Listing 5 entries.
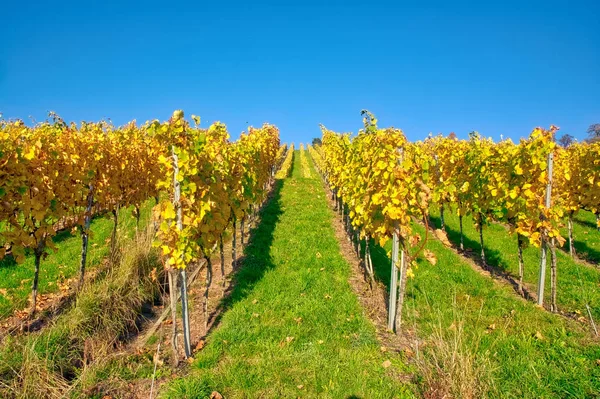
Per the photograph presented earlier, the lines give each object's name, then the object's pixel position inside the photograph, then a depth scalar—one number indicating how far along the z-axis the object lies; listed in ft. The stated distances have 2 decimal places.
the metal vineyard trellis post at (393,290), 19.21
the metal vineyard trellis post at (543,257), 21.76
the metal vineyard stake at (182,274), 16.38
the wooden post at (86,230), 22.57
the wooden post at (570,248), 34.09
